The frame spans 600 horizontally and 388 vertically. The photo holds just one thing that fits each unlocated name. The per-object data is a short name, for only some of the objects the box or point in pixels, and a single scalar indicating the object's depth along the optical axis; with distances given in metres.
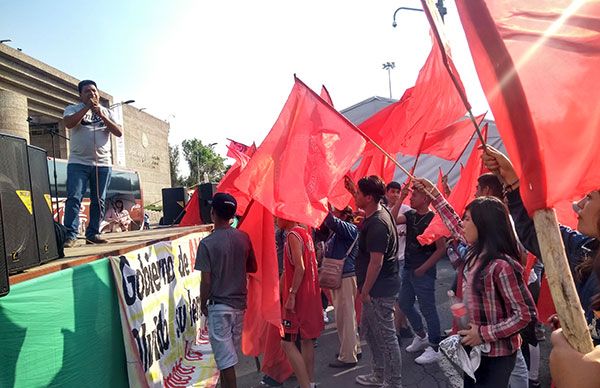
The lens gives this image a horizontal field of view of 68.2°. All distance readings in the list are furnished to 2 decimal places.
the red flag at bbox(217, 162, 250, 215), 5.65
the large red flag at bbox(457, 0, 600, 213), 1.27
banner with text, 3.35
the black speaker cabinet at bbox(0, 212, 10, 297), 1.97
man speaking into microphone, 4.02
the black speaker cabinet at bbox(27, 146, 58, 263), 2.89
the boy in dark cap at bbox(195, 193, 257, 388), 3.92
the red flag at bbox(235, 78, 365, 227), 3.84
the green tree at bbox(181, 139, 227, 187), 68.62
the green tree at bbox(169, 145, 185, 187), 65.12
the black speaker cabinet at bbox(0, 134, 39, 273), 2.50
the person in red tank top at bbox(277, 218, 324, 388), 4.06
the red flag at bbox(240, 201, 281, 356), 4.12
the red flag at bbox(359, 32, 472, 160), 5.11
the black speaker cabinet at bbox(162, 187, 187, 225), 15.02
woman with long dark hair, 2.53
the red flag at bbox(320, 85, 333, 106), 5.45
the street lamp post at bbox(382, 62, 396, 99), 53.33
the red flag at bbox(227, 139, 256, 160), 6.58
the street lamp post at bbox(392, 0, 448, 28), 8.46
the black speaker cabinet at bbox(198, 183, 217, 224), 9.72
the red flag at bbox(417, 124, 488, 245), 5.49
